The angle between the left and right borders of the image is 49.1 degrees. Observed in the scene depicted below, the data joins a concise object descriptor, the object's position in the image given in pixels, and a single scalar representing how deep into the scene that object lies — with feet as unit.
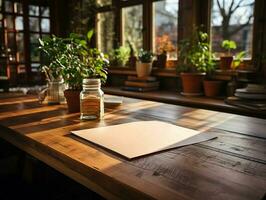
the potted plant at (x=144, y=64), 11.01
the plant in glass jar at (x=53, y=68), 5.20
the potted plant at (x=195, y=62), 9.37
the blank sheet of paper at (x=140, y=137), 3.00
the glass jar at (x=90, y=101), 4.50
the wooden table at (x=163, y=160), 2.11
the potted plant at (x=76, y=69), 5.04
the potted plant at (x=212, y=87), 9.10
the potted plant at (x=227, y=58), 9.25
